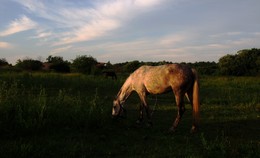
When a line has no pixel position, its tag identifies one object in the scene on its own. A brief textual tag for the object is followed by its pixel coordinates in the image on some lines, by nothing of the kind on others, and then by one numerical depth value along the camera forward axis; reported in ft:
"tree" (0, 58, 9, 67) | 129.92
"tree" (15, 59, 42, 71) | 120.88
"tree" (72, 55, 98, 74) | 114.32
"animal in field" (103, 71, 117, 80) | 94.22
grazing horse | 24.56
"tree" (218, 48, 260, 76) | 121.54
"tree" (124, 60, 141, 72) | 153.91
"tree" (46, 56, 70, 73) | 132.71
